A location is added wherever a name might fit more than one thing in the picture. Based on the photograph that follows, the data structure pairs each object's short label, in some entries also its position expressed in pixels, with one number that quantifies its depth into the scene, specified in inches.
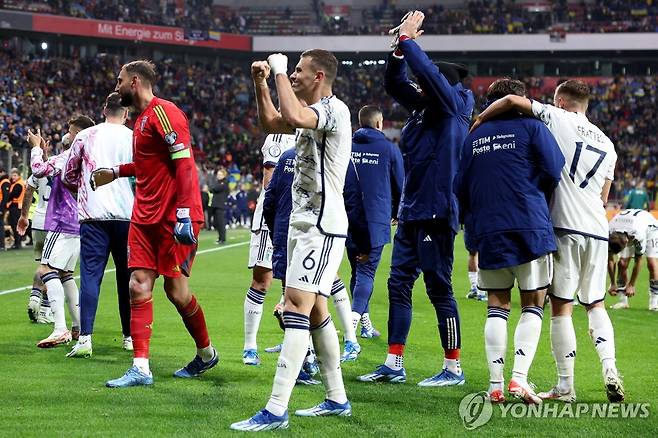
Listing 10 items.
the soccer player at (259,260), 694.5
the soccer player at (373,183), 767.7
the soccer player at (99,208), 709.3
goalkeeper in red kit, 587.2
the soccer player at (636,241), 1140.5
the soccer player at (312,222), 478.3
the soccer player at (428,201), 597.6
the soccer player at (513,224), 538.0
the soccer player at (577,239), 563.2
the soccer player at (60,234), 794.2
